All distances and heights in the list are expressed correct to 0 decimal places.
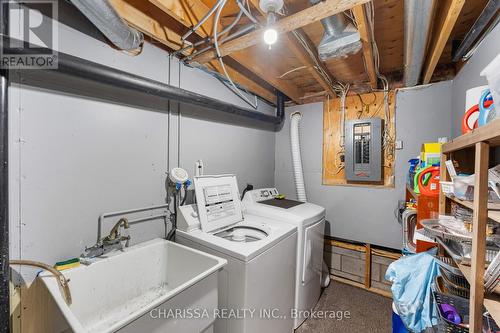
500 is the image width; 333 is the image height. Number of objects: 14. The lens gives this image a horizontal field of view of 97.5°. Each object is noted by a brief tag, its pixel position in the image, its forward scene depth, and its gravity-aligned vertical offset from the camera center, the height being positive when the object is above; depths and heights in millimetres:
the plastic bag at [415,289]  1212 -715
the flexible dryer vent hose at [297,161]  2836 +33
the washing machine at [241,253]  1366 -618
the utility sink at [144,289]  927 -696
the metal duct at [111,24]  1006 +725
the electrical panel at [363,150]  2418 +165
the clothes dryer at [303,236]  1925 -675
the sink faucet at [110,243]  1305 -518
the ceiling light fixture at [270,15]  1123 +807
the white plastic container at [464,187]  948 -96
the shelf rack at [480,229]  763 -222
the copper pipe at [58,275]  1050 -556
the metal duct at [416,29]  1102 +801
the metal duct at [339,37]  1448 +876
